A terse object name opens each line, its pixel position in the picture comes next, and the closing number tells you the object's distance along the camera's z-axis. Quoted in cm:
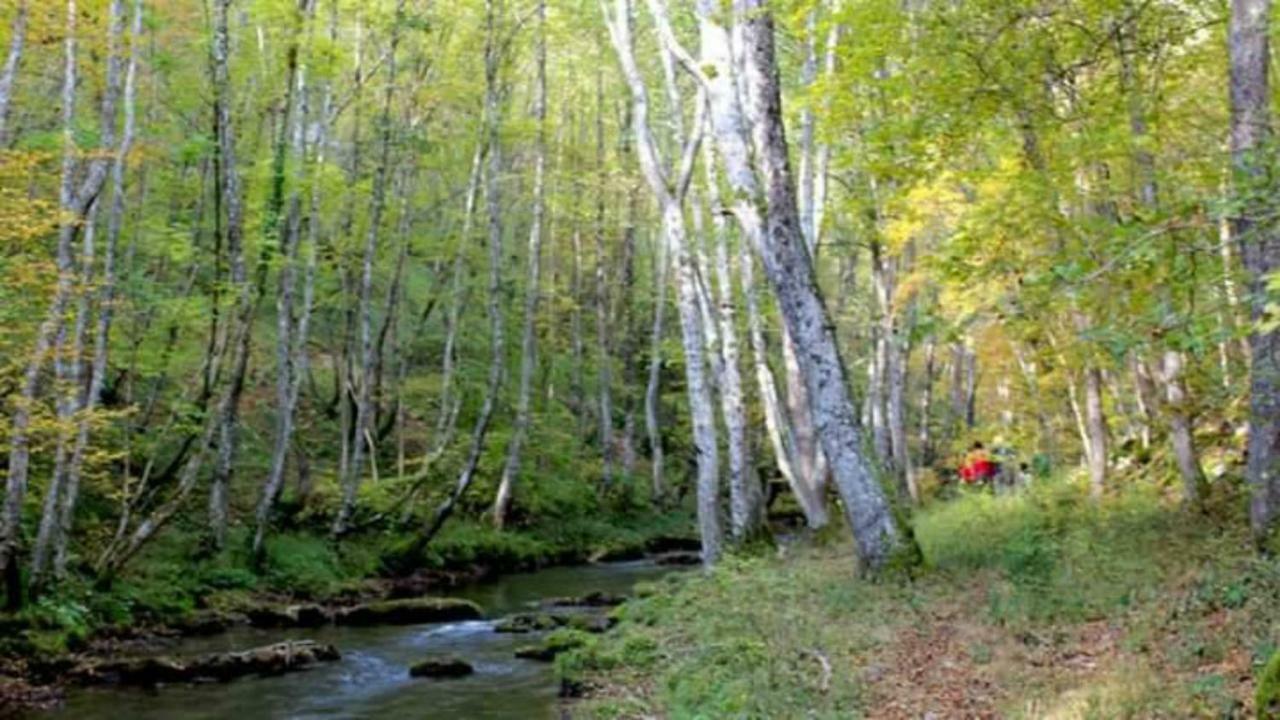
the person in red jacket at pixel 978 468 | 2064
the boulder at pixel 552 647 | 1262
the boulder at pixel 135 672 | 1178
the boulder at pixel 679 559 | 2408
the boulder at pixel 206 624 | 1497
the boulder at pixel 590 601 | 1775
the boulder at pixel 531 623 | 1516
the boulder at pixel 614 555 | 2483
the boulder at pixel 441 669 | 1227
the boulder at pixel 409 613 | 1630
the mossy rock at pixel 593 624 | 1440
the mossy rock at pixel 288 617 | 1591
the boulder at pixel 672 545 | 2677
